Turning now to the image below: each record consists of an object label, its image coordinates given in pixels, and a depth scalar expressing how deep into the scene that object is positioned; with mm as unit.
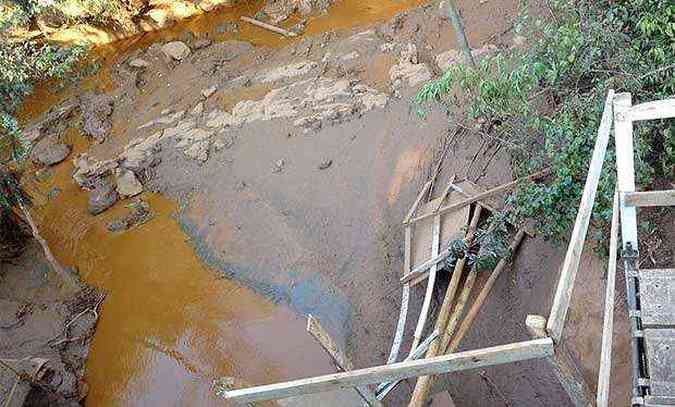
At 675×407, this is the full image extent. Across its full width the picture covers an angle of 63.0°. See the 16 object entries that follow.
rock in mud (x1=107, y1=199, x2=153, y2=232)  9938
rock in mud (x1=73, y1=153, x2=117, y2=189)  10812
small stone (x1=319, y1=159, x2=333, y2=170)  9062
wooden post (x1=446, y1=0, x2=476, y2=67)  7474
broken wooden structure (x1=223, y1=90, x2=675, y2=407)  2572
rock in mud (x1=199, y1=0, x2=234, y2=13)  14672
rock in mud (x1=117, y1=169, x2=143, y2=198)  10414
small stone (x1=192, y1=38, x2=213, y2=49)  13297
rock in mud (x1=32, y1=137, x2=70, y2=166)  11594
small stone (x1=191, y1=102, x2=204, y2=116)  11328
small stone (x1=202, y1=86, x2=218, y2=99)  11633
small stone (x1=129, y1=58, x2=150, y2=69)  13365
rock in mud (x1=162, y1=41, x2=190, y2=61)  13141
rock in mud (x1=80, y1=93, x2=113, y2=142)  11875
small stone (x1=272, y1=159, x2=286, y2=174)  9445
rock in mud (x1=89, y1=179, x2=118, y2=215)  10297
